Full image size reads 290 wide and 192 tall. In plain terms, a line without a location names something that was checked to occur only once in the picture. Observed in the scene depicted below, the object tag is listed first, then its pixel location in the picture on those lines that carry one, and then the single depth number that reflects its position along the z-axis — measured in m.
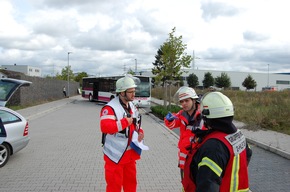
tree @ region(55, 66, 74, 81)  62.41
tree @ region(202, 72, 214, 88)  74.62
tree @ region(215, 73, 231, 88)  72.62
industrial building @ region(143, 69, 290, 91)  91.38
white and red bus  22.48
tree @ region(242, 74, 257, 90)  73.19
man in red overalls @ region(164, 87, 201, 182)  3.60
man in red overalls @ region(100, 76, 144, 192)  3.31
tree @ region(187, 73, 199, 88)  75.50
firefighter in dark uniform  1.75
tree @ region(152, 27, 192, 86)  17.30
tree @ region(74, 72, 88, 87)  86.44
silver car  6.14
